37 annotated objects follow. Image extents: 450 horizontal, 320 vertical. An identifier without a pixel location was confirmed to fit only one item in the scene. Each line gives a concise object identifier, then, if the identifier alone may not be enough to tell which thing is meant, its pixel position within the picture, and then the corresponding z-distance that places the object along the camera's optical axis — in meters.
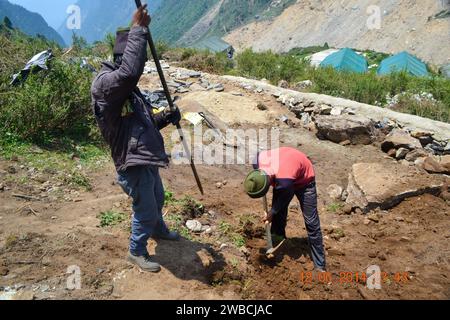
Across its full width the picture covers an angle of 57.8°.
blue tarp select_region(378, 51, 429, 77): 18.81
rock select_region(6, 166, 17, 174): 4.49
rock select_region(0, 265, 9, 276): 2.87
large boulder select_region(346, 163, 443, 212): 4.91
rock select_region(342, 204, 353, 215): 5.00
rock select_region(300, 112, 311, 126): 7.96
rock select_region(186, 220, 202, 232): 3.91
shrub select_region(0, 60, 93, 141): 5.21
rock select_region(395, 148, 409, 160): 6.46
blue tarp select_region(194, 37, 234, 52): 26.59
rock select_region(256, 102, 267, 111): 8.27
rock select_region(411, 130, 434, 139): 6.72
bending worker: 3.16
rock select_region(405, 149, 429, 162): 6.23
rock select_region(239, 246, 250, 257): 3.76
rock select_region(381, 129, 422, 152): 6.46
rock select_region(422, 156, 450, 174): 5.75
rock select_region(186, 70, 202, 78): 10.00
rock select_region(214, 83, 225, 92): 9.01
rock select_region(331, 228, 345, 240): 4.36
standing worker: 2.48
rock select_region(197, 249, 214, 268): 3.38
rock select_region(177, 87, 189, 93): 9.04
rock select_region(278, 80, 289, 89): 10.31
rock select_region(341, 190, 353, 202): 5.36
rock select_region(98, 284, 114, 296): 2.83
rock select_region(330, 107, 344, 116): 7.68
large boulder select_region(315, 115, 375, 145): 7.03
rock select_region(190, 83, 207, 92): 9.10
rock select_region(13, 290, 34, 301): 2.64
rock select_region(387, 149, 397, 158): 6.59
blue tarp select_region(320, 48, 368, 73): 20.11
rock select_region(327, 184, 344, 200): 5.40
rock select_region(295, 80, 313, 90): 10.25
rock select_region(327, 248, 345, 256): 3.98
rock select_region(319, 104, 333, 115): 7.80
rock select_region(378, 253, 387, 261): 3.90
